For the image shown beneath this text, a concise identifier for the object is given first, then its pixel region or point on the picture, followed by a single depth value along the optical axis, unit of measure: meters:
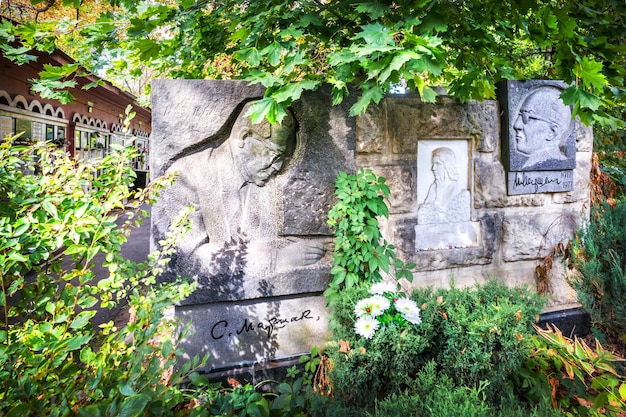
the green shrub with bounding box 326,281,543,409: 1.65
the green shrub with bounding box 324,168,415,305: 2.11
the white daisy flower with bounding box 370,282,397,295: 1.85
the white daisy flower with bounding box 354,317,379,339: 1.65
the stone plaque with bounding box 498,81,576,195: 2.62
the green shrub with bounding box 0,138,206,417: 0.92
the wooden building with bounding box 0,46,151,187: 4.86
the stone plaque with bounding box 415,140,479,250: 2.52
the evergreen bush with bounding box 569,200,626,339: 2.38
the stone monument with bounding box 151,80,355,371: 2.06
